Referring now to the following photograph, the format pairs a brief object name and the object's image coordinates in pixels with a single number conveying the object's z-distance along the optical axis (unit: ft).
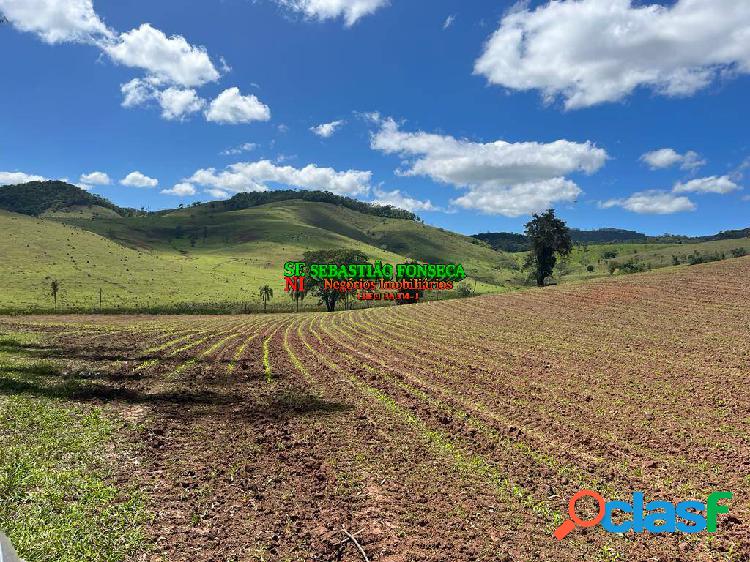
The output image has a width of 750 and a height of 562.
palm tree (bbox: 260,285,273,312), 354.97
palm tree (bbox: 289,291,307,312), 334.03
